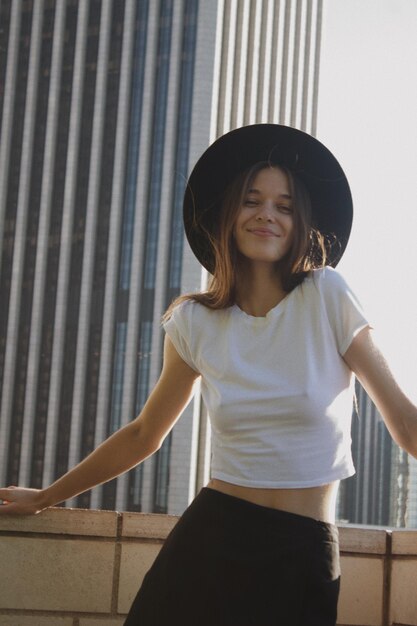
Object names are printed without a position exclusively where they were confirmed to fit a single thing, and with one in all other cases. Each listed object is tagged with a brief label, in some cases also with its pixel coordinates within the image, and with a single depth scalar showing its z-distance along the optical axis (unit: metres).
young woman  2.37
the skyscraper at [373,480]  91.69
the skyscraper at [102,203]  52.34
